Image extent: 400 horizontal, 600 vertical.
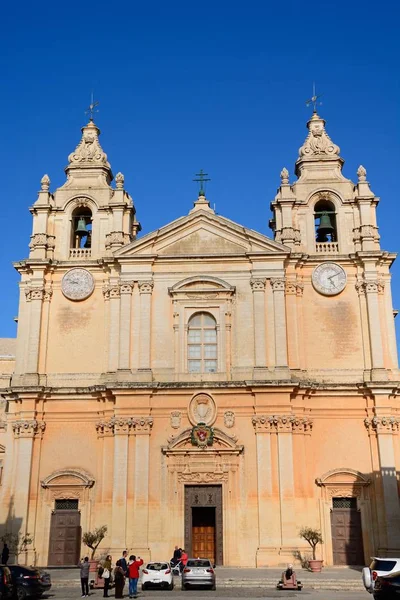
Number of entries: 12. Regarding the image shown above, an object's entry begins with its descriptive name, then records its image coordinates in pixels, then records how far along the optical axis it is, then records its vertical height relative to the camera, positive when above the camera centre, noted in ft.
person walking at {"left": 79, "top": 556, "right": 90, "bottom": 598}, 72.59 -3.21
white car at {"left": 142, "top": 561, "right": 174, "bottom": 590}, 78.59 -3.51
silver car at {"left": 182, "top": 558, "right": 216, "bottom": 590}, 76.59 -3.26
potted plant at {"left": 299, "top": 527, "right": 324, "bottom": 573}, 93.22 +0.68
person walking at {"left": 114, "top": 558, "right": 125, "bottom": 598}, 70.54 -3.54
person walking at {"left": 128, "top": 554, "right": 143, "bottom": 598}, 71.12 -3.28
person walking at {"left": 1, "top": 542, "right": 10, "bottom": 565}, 94.17 -1.37
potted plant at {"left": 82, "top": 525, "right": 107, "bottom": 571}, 94.43 +0.70
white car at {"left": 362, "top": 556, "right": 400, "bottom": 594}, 69.86 -2.52
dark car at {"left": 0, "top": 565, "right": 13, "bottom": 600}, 59.72 -3.16
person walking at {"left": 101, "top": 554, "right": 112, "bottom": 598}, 73.00 -3.02
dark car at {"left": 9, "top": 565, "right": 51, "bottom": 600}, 68.31 -3.48
